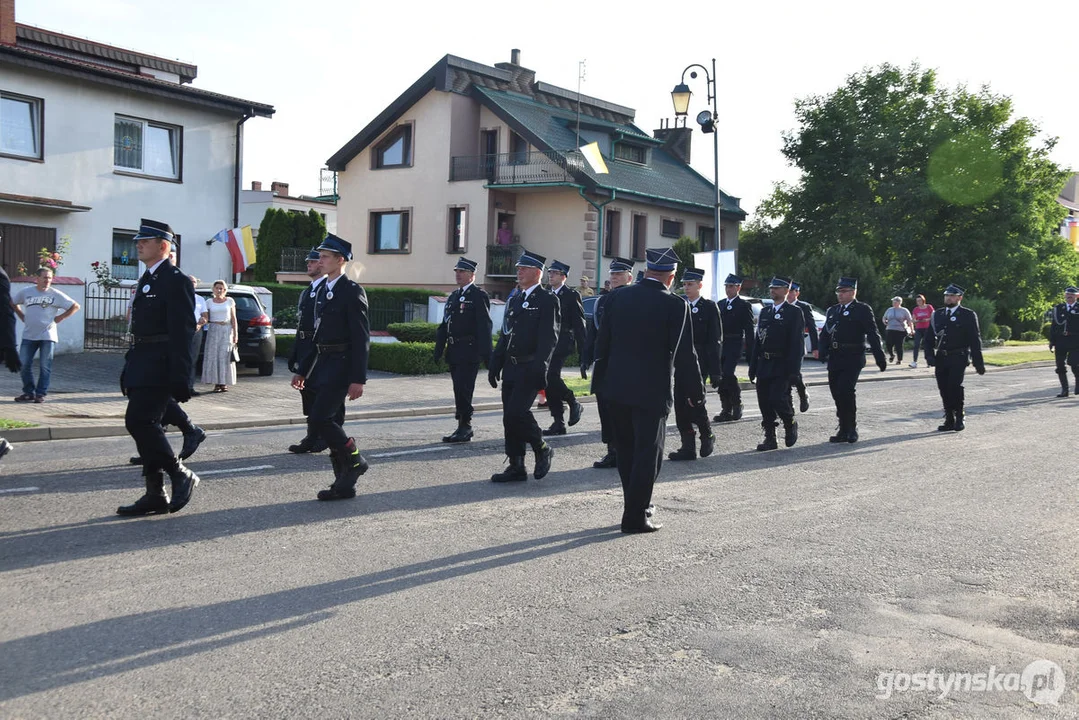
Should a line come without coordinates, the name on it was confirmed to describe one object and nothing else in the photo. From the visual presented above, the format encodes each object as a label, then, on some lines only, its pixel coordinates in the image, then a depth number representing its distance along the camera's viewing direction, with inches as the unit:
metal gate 769.6
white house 947.3
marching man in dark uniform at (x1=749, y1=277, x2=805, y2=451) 460.1
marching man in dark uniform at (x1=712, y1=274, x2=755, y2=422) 522.9
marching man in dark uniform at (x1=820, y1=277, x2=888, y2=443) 489.4
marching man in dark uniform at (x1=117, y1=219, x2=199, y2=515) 267.3
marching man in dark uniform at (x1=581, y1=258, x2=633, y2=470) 337.4
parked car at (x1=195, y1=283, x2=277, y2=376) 698.8
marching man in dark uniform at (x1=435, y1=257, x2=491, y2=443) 438.6
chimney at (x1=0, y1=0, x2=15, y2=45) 1009.5
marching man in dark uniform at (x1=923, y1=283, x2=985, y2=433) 541.0
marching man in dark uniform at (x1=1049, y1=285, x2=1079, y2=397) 757.3
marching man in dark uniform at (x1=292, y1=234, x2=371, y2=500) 298.5
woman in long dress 605.6
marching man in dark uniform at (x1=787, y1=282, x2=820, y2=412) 508.1
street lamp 845.8
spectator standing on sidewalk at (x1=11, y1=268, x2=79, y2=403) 532.4
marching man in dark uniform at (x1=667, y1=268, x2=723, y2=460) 415.2
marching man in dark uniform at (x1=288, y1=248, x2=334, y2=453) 312.2
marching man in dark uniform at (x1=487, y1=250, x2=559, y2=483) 349.7
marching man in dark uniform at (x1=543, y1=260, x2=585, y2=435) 462.6
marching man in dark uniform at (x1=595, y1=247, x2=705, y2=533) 273.0
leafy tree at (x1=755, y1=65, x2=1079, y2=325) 1670.8
